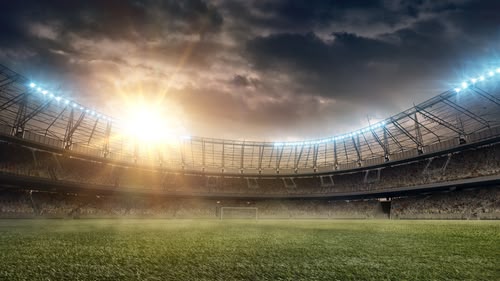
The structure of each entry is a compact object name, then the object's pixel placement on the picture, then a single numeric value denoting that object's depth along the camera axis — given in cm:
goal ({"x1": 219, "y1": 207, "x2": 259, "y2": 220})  5309
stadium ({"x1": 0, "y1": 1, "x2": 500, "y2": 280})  434
